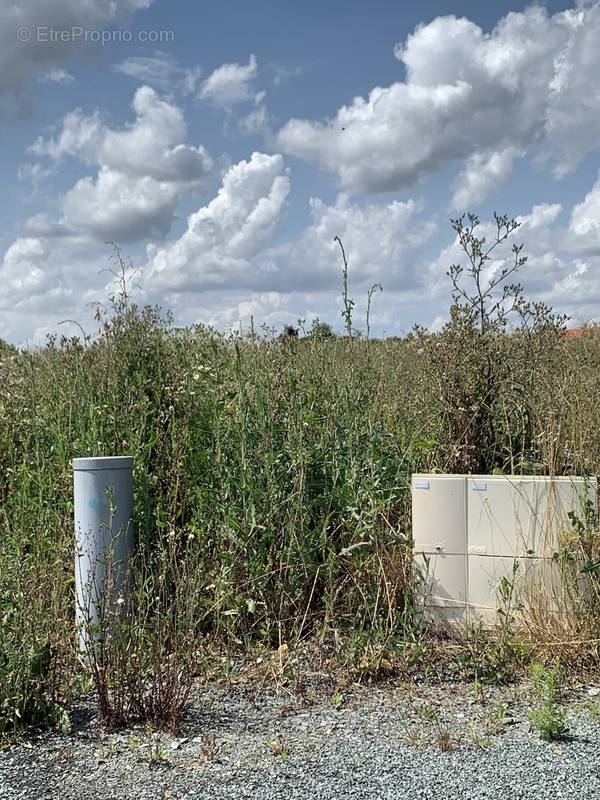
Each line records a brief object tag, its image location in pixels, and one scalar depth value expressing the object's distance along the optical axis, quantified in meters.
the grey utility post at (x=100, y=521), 4.46
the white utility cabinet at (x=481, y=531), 4.52
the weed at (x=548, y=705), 3.39
